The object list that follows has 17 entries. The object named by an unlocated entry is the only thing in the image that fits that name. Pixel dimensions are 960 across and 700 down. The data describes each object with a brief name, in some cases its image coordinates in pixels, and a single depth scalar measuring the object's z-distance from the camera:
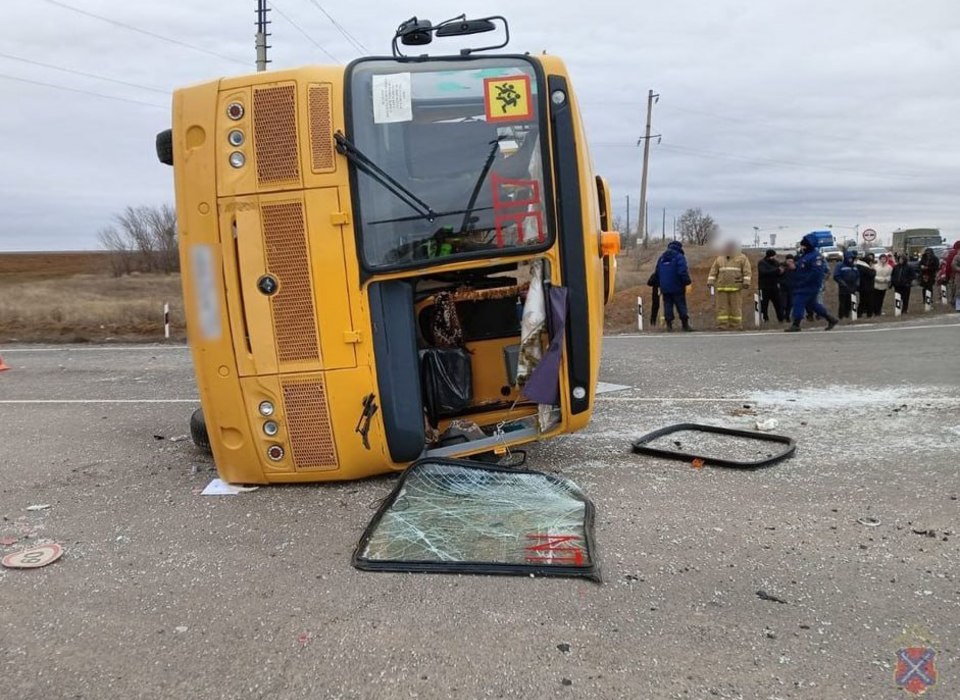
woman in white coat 15.47
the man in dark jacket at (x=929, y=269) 17.05
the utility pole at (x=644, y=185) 38.56
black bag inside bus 4.53
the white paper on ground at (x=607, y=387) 7.67
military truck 55.25
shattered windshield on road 3.30
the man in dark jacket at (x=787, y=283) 13.61
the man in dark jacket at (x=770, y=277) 14.12
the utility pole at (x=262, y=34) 23.45
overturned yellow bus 4.02
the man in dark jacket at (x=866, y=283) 15.53
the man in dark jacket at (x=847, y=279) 14.67
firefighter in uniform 13.15
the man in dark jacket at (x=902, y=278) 15.86
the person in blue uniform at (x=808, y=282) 12.40
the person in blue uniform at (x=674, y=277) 12.80
